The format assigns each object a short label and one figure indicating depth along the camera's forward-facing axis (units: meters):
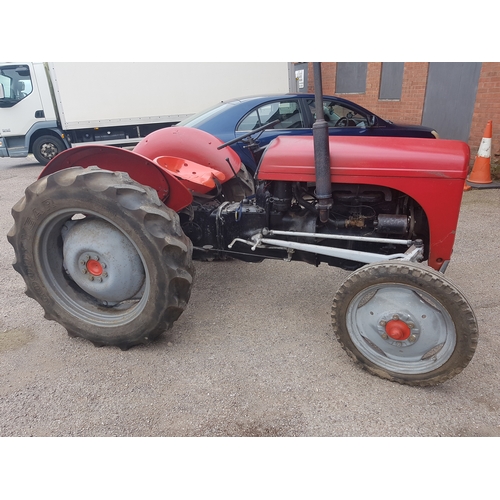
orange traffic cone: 5.97
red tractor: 2.08
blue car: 4.82
